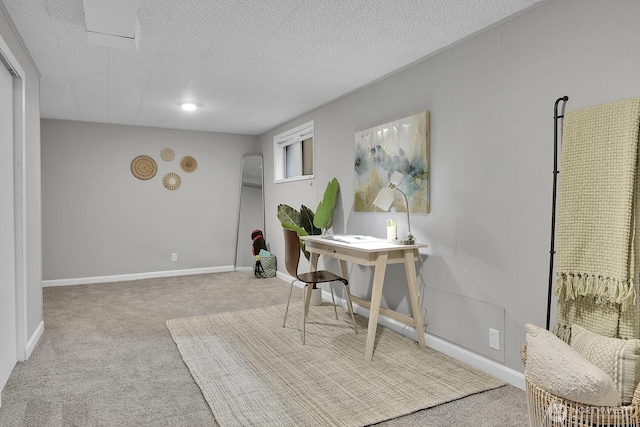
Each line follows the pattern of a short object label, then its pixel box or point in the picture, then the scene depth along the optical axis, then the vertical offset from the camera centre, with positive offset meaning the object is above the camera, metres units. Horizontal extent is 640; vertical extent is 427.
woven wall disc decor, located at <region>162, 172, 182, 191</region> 5.86 +0.28
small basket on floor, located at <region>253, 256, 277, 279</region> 5.67 -0.93
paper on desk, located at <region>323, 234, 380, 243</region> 3.11 -0.29
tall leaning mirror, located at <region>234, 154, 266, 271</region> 6.25 -0.12
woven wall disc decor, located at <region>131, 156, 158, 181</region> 5.66 +0.46
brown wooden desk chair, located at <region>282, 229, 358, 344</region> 3.33 -0.53
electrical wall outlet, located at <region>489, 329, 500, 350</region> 2.44 -0.83
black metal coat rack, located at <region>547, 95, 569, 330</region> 2.01 +0.11
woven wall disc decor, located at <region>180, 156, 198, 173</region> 5.95 +0.54
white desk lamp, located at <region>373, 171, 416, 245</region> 3.02 +0.06
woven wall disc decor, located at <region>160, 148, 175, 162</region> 5.82 +0.66
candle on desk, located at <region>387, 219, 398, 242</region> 3.10 -0.21
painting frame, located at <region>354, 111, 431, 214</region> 2.99 +0.35
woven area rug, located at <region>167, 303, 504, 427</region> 2.06 -1.08
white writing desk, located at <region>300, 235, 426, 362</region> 2.68 -0.39
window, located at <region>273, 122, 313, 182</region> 4.98 +0.66
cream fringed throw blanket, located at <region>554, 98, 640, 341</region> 1.72 -0.07
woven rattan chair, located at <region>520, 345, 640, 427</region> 1.42 -0.75
